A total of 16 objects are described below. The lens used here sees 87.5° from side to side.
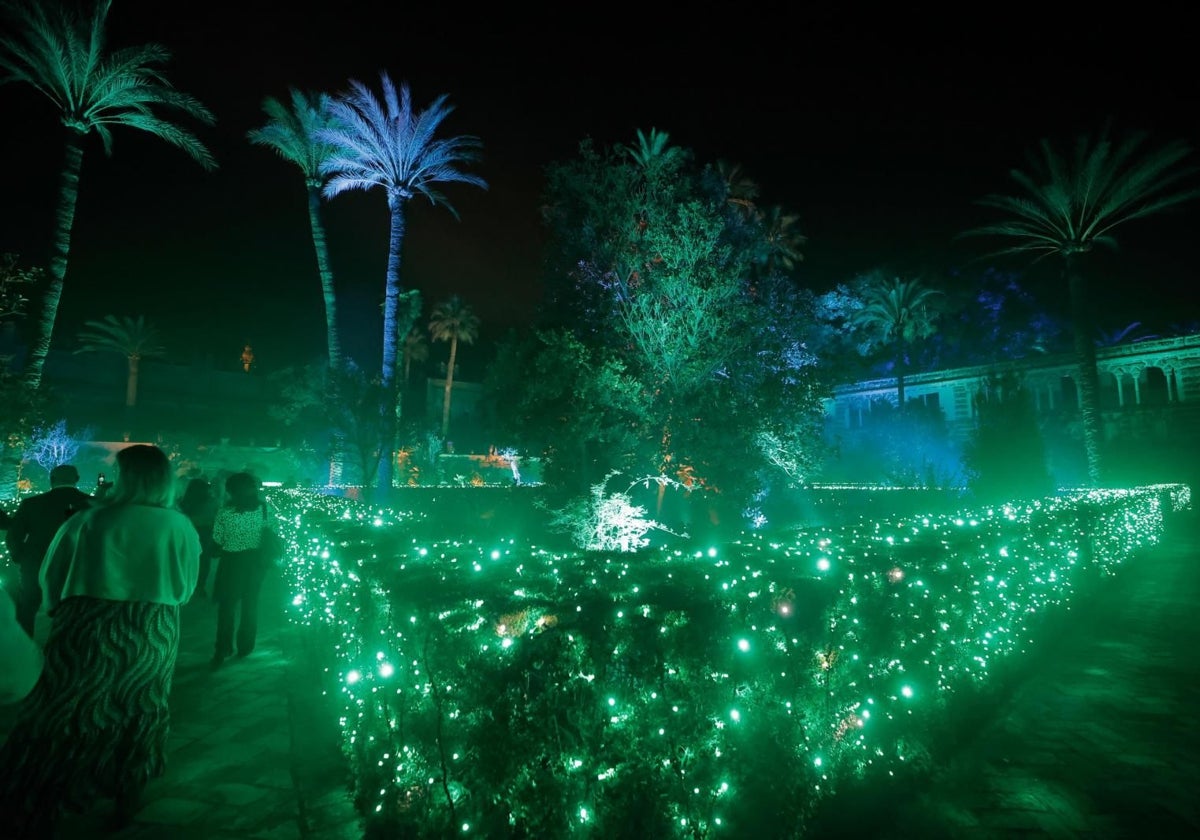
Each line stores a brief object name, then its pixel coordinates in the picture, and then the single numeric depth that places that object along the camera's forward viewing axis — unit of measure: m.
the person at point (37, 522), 5.56
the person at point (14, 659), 2.51
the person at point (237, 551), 5.93
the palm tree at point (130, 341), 39.06
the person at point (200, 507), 7.73
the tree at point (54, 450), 29.10
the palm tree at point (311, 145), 19.78
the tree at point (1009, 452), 19.42
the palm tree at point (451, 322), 52.38
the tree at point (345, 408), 18.92
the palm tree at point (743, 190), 25.78
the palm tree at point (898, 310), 36.31
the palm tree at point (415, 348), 51.50
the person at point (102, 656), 3.04
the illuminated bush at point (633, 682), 2.81
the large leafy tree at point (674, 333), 14.13
